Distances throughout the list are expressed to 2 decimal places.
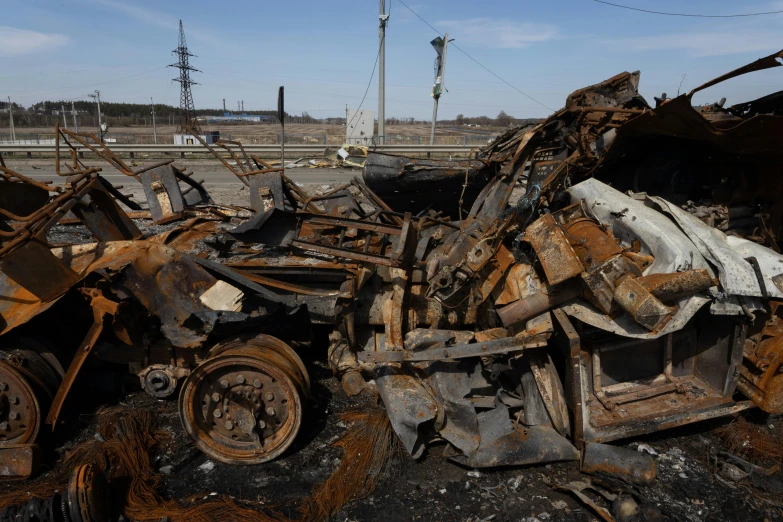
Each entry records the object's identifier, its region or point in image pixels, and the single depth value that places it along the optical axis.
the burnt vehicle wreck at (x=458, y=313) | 3.17
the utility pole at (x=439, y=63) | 17.47
